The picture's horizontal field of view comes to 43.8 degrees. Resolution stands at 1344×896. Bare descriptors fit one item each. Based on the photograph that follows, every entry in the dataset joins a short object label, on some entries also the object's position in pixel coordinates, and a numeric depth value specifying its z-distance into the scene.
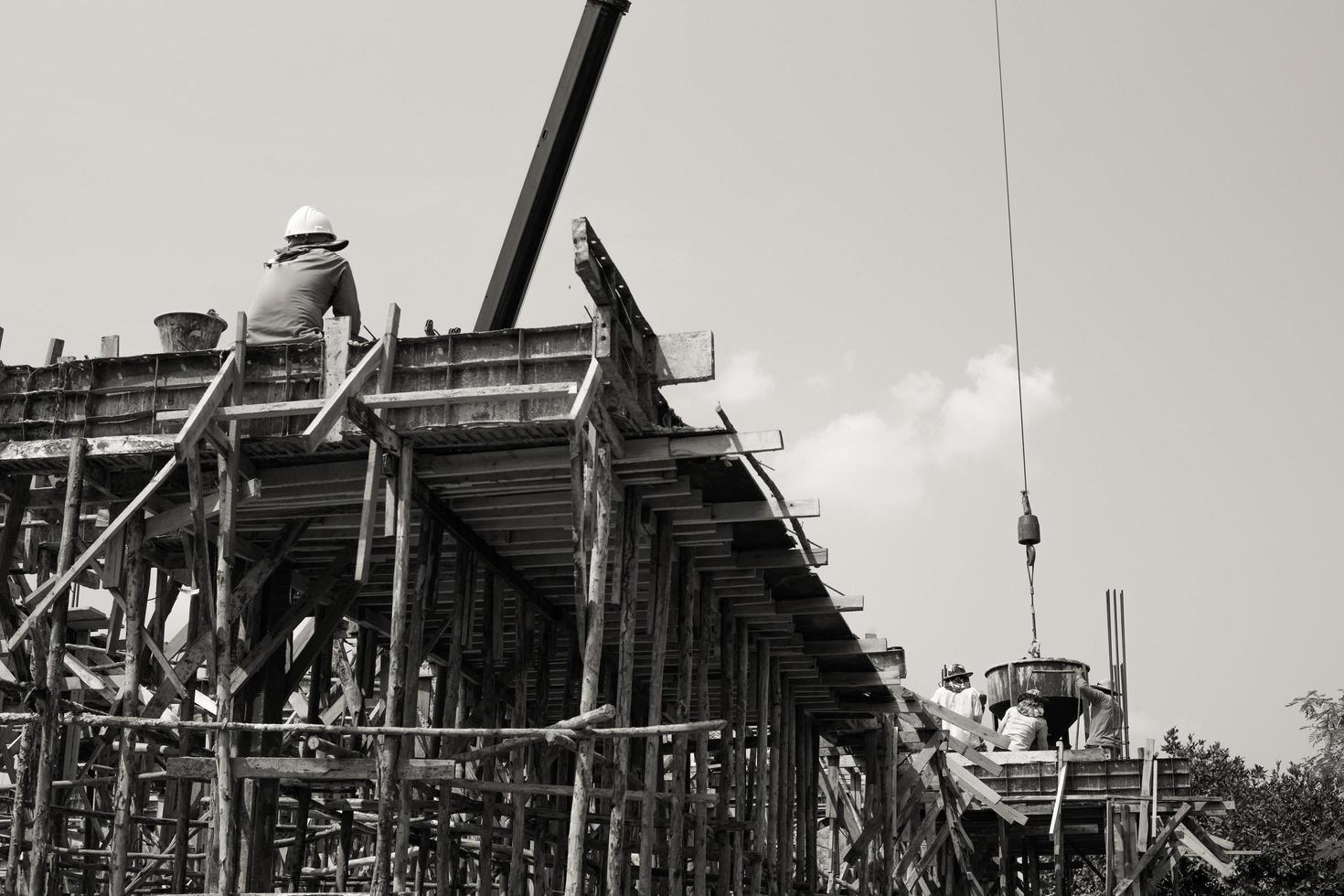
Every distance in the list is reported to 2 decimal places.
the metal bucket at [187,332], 15.91
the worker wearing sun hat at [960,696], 31.82
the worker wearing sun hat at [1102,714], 34.03
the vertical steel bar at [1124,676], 35.56
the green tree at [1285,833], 33.88
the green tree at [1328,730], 39.25
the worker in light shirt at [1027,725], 30.94
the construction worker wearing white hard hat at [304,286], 15.70
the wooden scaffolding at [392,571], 14.32
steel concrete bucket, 33.75
